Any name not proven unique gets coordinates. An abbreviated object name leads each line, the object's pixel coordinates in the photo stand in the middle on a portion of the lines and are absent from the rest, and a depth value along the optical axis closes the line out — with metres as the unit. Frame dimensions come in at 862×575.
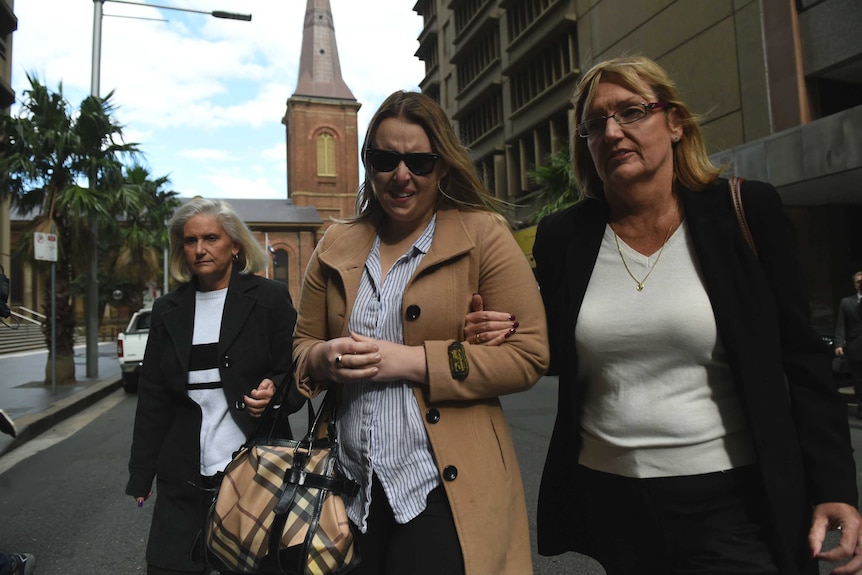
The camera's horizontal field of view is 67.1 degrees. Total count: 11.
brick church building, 63.88
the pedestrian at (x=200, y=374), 2.65
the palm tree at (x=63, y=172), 13.33
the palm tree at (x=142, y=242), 22.39
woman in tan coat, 1.67
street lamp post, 15.30
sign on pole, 11.73
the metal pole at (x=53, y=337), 12.00
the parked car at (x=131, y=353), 13.83
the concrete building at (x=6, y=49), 20.50
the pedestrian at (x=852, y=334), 8.38
